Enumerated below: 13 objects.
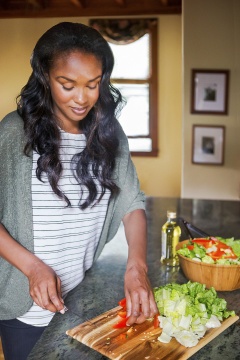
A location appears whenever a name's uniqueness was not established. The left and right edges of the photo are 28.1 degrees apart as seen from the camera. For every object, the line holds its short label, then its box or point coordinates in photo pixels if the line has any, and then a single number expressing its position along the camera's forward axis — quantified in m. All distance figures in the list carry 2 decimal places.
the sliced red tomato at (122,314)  1.16
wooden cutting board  1.02
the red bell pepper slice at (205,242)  1.47
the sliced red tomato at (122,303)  1.19
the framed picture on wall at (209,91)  3.63
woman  1.12
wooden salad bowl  1.35
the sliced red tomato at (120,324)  1.12
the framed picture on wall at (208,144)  3.72
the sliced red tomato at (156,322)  1.13
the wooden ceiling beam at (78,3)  2.56
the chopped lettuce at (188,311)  1.08
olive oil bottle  1.58
